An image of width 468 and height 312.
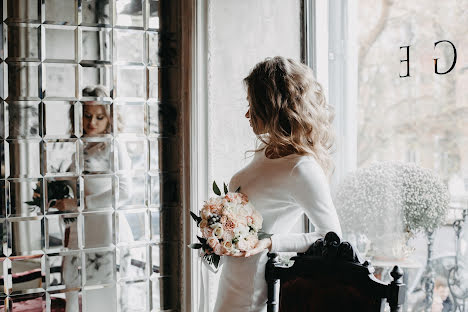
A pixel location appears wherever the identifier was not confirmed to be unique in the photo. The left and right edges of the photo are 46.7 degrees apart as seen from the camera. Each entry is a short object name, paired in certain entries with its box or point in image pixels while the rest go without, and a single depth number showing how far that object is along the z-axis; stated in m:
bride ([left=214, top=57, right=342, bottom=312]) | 1.84
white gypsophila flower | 2.21
